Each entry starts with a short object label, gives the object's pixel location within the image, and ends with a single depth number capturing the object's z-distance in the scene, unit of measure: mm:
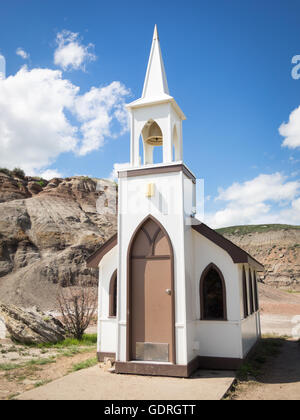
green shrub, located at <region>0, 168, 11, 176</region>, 56525
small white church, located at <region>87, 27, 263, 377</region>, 9164
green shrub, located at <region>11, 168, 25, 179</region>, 59200
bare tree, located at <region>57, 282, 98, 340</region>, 14938
